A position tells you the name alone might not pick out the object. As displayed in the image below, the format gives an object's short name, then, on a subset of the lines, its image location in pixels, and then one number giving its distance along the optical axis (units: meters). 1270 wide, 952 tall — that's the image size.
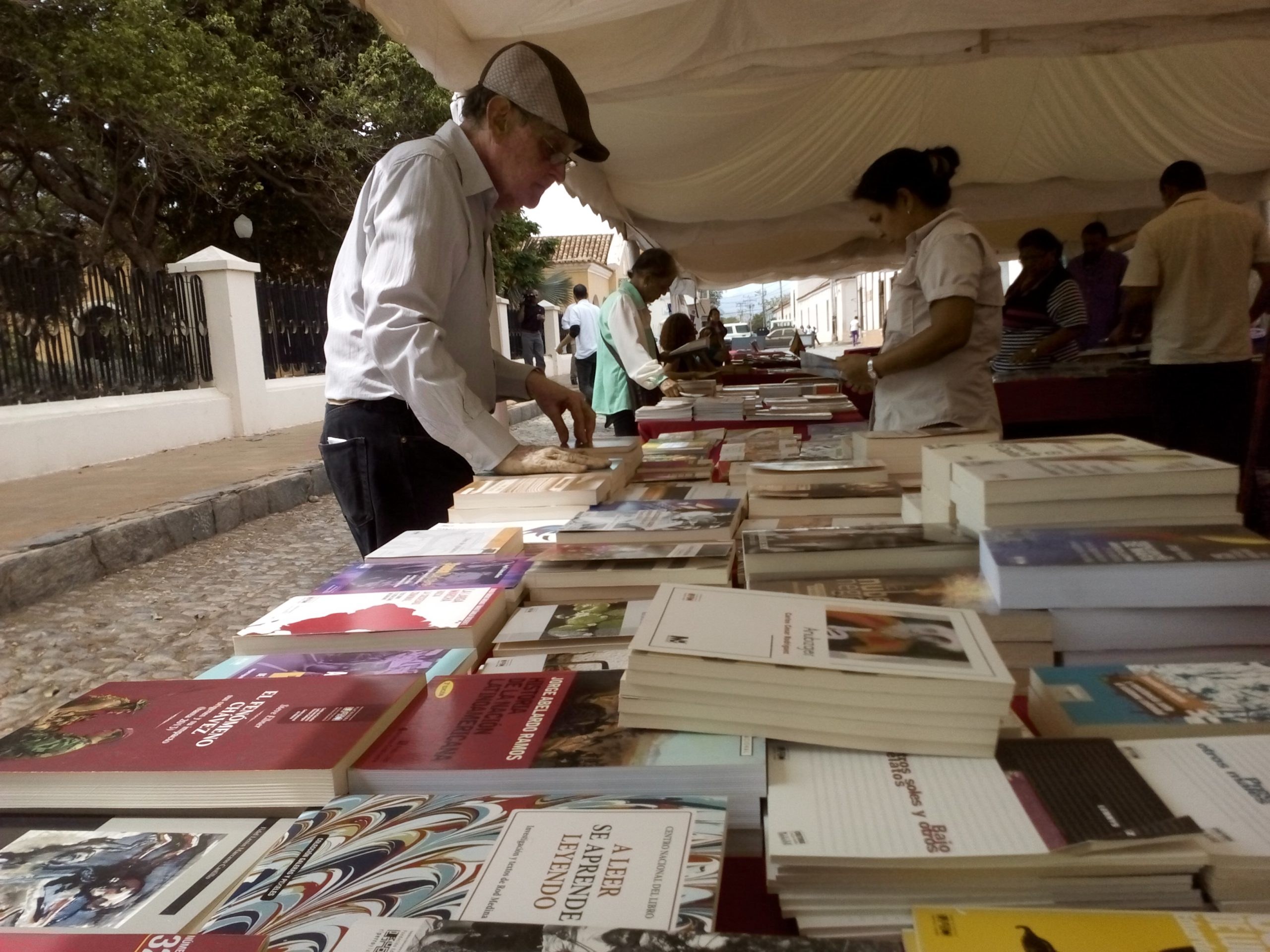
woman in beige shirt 2.23
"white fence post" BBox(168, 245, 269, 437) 8.55
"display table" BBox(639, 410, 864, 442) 3.22
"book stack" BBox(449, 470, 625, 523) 1.62
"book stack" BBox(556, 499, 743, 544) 1.34
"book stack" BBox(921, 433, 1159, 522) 1.21
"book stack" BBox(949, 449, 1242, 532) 1.03
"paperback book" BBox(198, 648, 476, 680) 0.95
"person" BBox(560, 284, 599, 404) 9.69
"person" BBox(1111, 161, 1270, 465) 3.33
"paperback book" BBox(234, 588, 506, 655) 1.03
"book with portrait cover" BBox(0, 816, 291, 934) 0.58
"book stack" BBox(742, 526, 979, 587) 1.07
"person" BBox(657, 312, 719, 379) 6.00
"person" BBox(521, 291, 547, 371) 17.88
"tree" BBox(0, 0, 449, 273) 11.71
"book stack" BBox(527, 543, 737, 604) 1.17
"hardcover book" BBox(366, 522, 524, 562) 1.39
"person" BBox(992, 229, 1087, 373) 4.31
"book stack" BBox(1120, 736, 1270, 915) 0.55
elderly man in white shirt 1.63
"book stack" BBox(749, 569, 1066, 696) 0.91
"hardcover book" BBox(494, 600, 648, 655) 1.01
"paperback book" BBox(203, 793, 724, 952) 0.53
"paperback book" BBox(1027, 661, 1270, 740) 0.73
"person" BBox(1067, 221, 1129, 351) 5.60
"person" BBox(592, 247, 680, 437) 4.31
